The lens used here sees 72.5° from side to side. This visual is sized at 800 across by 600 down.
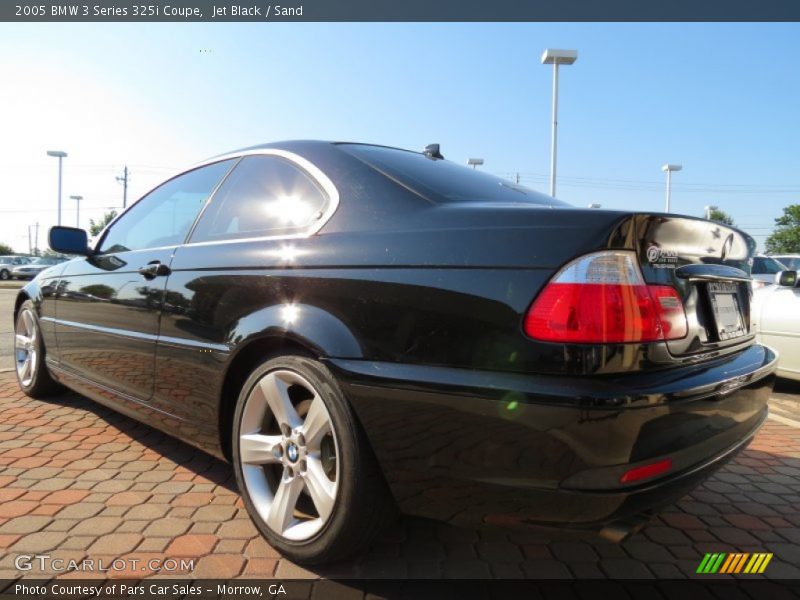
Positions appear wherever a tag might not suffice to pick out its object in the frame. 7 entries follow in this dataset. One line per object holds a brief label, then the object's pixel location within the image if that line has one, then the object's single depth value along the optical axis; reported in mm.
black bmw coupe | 1485
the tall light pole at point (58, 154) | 36406
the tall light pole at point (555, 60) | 14617
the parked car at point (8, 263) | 36688
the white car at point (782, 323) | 5176
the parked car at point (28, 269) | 35269
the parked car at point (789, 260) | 10323
